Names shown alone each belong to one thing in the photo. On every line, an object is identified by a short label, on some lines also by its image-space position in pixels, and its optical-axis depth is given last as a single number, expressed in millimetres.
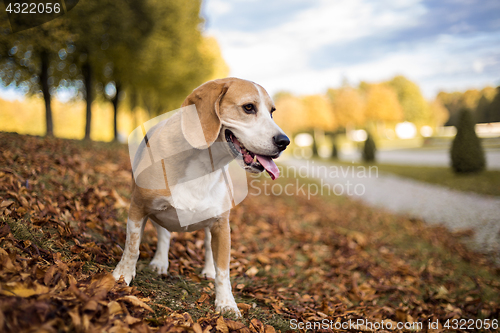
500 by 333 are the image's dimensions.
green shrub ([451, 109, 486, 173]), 12789
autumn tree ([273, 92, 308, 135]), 51250
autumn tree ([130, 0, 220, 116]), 14750
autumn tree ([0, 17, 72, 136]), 10039
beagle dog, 2488
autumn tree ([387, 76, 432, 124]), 59531
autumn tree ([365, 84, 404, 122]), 40688
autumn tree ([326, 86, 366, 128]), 41906
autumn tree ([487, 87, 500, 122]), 19734
